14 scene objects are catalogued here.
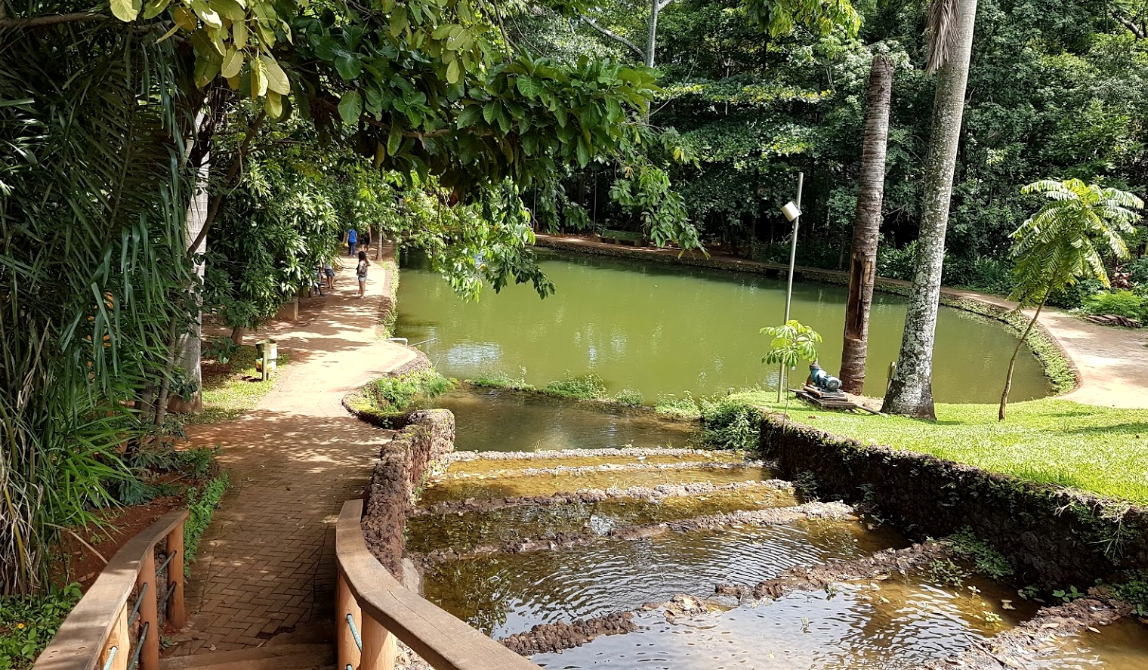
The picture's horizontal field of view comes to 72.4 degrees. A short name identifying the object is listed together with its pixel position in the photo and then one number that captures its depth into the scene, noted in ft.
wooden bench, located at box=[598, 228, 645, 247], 112.16
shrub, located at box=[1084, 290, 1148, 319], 62.64
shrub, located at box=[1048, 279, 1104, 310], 69.59
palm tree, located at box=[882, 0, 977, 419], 30.17
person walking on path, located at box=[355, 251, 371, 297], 62.64
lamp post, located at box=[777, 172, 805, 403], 33.99
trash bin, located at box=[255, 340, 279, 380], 36.19
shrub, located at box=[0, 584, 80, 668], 9.20
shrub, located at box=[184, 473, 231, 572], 16.01
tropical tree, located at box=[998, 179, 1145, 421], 30.40
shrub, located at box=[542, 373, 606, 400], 41.78
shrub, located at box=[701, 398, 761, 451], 31.99
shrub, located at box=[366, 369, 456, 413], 36.42
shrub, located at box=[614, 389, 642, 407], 40.89
